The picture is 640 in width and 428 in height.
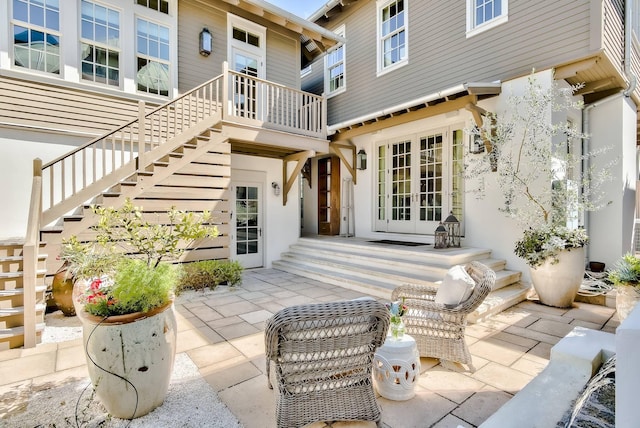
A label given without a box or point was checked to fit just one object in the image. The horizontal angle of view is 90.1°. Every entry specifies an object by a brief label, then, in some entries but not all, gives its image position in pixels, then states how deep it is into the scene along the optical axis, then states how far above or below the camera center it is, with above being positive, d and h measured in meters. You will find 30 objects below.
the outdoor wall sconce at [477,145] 5.35 +1.11
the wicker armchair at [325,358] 1.65 -0.82
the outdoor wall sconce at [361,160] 7.78 +1.25
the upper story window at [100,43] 5.48 +2.96
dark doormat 6.20 -0.67
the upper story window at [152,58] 5.98 +2.94
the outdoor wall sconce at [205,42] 6.50 +3.47
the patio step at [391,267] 4.52 -0.97
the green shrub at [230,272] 5.28 -1.02
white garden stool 2.13 -1.06
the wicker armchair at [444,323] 2.52 -0.93
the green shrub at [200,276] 5.02 -1.03
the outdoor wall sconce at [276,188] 7.41 +0.54
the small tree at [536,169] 4.29 +0.62
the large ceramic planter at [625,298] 3.02 -0.86
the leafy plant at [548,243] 4.12 -0.44
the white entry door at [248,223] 7.00 -0.27
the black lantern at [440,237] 5.51 -0.47
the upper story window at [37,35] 4.93 +2.83
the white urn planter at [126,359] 1.87 -0.88
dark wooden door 8.52 +0.42
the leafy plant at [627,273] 3.04 -0.62
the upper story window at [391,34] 7.07 +4.01
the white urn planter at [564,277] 4.09 -0.87
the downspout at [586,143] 6.00 +1.26
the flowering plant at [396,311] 2.23 -0.71
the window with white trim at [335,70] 8.58 +3.92
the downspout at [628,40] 5.46 +2.89
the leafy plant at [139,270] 1.94 -0.39
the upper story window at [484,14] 5.47 +3.48
